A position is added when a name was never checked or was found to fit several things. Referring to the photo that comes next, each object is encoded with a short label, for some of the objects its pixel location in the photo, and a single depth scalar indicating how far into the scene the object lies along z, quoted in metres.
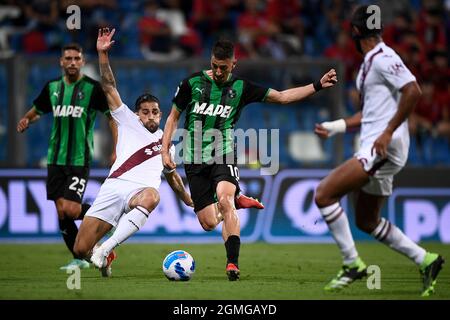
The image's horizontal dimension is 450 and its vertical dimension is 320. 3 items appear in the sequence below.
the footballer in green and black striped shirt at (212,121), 19.89
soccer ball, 18.97
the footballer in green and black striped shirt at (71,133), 22.78
